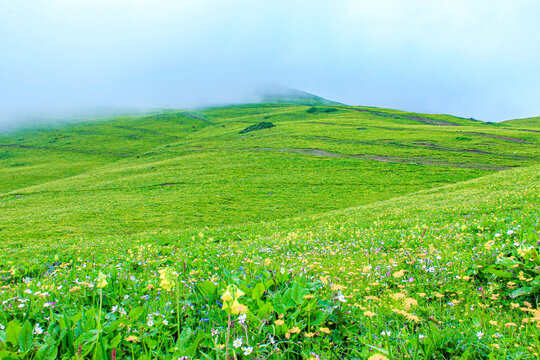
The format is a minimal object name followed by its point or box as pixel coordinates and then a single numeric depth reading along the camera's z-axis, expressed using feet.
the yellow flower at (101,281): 9.14
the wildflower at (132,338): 9.44
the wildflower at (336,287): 12.39
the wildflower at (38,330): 9.39
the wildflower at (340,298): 10.99
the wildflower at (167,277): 10.06
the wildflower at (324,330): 9.44
